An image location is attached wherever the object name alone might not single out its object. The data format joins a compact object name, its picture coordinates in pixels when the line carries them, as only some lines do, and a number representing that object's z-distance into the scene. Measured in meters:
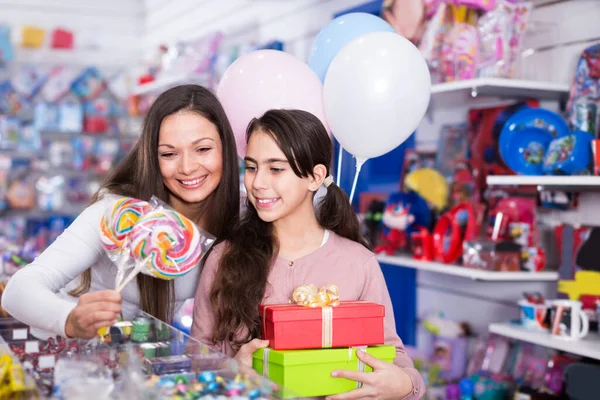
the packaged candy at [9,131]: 6.25
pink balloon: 2.37
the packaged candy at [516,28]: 3.00
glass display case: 1.42
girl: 2.01
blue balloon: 2.60
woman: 2.02
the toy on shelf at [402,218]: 3.56
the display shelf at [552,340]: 2.52
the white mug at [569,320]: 2.68
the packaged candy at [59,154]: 6.47
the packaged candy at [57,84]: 6.44
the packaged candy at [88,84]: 6.61
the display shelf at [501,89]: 2.89
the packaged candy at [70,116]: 6.51
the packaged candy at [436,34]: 3.21
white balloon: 2.27
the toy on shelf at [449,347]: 3.47
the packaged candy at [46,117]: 6.41
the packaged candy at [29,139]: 6.36
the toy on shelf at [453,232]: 3.23
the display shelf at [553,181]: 2.57
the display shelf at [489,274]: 2.91
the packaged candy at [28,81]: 6.34
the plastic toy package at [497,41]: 2.99
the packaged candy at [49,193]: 6.44
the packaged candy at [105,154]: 6.64
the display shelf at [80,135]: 6.59
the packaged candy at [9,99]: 6.25
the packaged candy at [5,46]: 6.29
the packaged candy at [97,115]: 6.61
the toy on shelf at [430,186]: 3.53
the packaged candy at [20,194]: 6.27
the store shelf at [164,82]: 5.32
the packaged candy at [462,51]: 3.08
